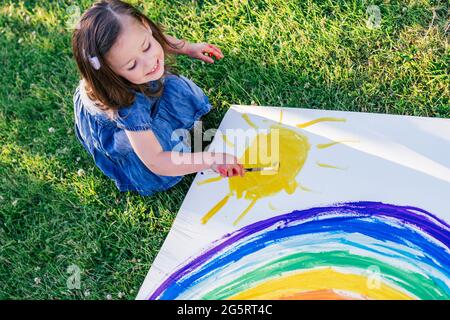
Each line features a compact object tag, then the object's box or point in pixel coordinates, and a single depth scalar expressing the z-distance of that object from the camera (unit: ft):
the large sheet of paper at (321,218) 5.87
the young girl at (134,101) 5.67
